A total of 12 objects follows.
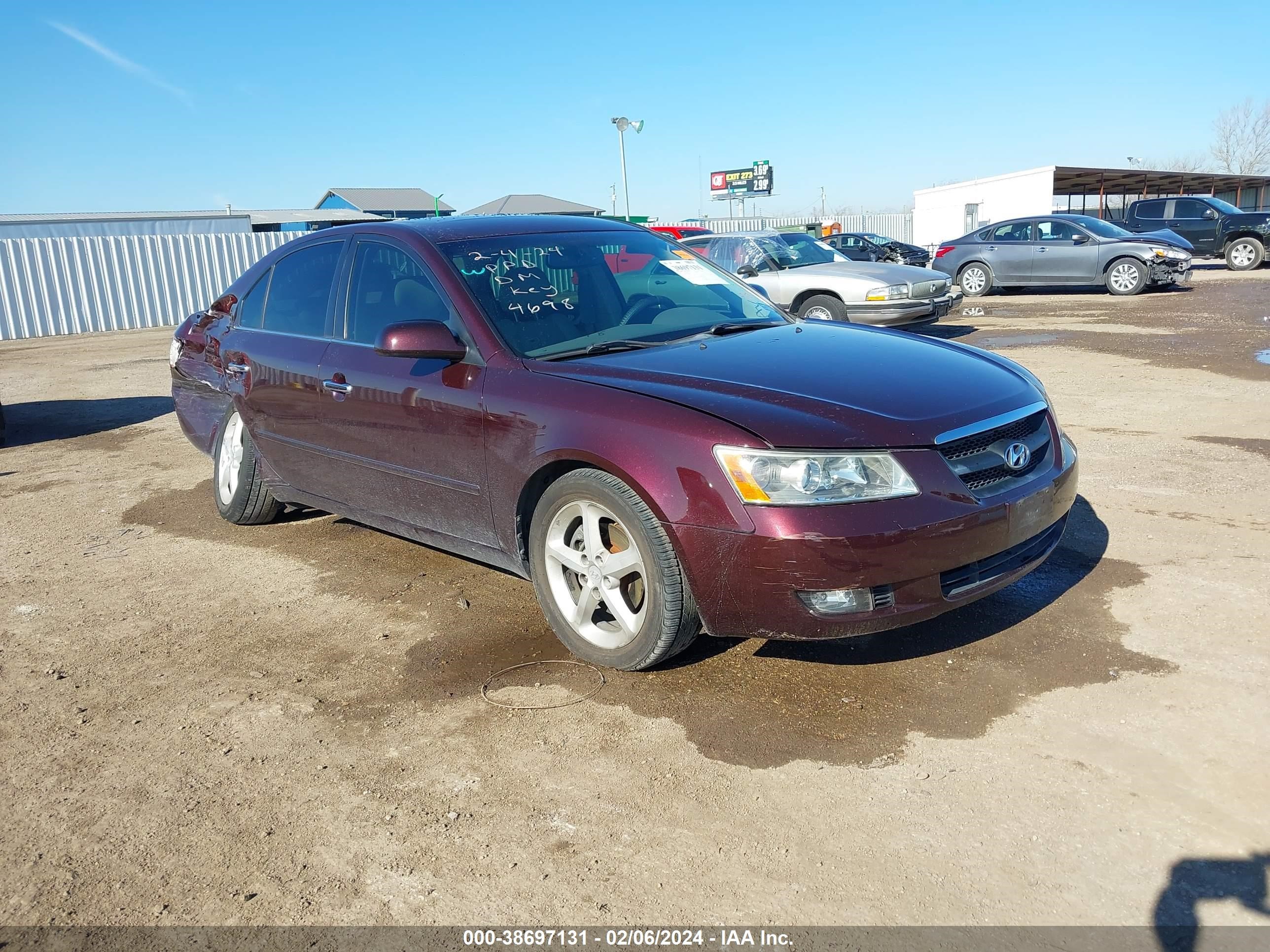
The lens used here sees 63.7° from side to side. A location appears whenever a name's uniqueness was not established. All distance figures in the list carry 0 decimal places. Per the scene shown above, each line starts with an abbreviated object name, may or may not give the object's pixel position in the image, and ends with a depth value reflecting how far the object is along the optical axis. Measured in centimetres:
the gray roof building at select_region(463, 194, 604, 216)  4631
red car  1878
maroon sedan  318
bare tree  6738
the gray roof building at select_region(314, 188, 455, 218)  6341
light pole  3622
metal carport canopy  3391
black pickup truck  2302
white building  3388
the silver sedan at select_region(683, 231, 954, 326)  1195
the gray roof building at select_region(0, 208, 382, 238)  3709
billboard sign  8219
